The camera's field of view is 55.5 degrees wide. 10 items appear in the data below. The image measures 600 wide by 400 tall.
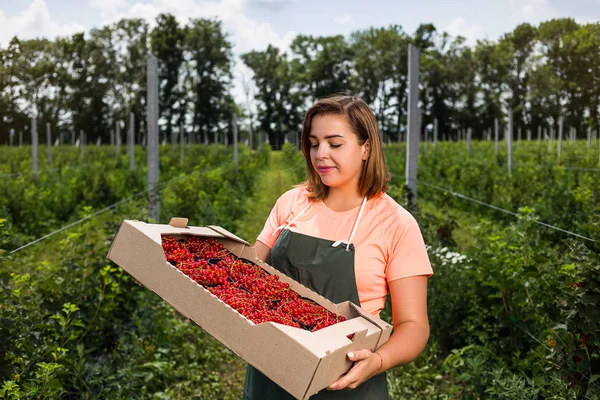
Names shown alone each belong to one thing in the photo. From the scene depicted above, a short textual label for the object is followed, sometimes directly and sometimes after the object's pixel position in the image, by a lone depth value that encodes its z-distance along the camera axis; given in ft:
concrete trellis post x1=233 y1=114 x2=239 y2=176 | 52.21
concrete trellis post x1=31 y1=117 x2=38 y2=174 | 39.71
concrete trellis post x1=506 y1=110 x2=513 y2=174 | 41.87
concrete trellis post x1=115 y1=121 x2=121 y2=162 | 62.50
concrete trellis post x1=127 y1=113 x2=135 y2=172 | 42.99
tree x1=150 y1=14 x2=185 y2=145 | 171.63
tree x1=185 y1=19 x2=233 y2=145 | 176.65
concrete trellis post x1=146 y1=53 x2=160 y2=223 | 20.22
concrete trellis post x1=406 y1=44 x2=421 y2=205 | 20.73
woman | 5.94
